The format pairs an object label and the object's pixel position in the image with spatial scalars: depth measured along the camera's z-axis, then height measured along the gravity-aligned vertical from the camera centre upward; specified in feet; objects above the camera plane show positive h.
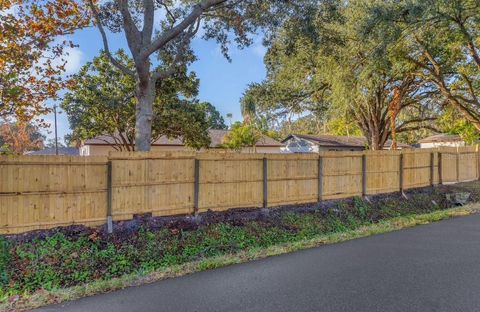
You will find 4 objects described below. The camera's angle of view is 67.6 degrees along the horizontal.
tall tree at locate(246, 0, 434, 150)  37.06 +12.31
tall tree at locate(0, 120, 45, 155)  104.63 +5.41
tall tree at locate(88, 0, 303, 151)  29.55 +12.43
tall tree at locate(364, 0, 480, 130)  40.65 +15.76
